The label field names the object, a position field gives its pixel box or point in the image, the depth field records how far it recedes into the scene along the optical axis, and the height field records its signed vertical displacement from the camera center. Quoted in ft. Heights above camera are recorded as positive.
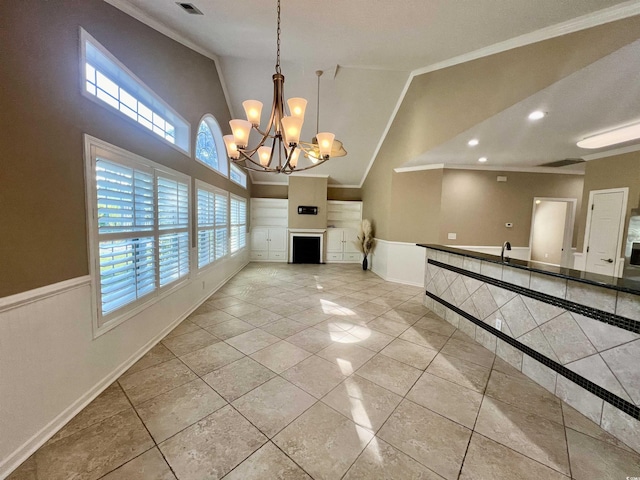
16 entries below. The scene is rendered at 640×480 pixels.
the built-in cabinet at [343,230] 26.05 -0.63
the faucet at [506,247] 8.75 -0.61
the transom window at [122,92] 6.12 +3.98
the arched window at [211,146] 13.13 +4.42
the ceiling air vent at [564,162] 14.64 +4.64
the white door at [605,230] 12.14 +0.28
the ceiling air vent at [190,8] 7.90 +7.24
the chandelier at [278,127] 7.61 +3.17
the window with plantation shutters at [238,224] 18.69 -0.38
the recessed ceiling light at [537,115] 8.96 +4.56
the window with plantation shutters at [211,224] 12.71 -0.33
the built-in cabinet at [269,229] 25.61 -0.93
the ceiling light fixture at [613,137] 9.46 +4.25
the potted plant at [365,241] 22.49 -1.53
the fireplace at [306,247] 25.72 -2.69
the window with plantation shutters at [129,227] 6.18 -0.37
